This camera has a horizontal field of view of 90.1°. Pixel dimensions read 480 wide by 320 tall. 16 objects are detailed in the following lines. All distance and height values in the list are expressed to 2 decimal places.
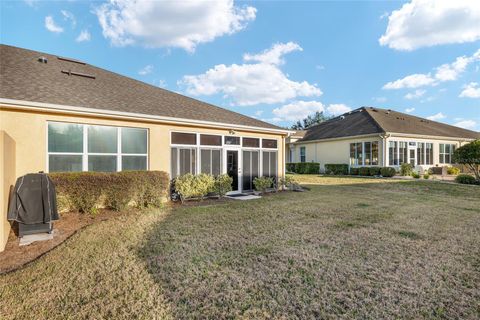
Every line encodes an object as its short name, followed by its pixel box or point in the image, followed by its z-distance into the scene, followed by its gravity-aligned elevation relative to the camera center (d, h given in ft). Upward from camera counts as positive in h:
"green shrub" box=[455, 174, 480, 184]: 46.88 -4.39
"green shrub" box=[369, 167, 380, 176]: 62.64 -3.30
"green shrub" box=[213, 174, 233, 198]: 32.19 -3.38
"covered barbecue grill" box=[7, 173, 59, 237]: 16.52 -3.05
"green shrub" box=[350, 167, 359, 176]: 68.21 -3.59
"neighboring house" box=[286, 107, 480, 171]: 64.80 +5.34
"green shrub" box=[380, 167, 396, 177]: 60.34 -3.25
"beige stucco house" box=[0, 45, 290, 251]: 21.59 +3.70
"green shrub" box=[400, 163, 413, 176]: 60.95 -3.01
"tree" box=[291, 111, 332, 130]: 208.13 +34.48
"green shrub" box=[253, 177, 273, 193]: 36.37 -3.63
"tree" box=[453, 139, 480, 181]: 46.35 +0.52
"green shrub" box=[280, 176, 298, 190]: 41.22 -4.11
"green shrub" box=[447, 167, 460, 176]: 67.92 -3.76
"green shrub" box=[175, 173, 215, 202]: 29.12 -3.14
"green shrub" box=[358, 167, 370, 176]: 64.86 -3.42
